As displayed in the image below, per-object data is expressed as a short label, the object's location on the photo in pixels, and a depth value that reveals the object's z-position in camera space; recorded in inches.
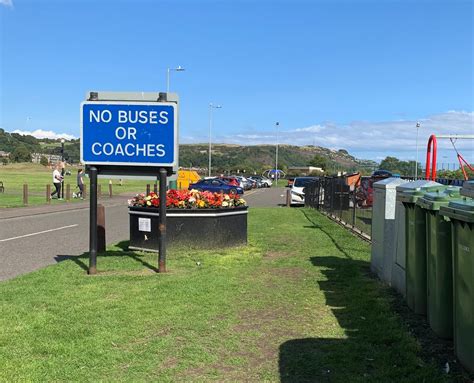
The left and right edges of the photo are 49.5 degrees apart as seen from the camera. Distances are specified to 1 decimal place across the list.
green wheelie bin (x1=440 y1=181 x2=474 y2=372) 147.7
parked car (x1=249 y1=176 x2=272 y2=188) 2852.9
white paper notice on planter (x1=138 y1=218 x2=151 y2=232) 382.0
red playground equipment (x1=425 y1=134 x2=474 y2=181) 551.8
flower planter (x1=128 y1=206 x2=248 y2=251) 380.5
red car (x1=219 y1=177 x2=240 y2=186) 1758.5
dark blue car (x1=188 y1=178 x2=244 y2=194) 1355.8
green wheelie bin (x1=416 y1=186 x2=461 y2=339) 178.5
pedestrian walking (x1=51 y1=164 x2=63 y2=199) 1077.9
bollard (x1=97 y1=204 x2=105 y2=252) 387.2
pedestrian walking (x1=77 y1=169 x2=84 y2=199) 1135.6
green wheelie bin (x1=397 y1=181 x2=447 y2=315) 208.4
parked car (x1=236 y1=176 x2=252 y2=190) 2314.8
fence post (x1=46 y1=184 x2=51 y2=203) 1003.3
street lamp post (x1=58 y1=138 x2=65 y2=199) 1114.7
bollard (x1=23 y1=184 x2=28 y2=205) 942.4
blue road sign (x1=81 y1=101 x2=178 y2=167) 315.0
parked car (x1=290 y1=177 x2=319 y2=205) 1091.9
